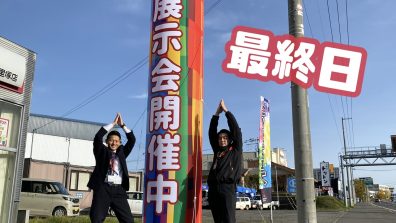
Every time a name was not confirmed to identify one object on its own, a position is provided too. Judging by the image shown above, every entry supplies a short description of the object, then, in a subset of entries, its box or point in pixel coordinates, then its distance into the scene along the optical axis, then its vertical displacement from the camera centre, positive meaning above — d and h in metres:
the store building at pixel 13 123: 7.80 +1.41
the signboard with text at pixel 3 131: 7.92 +1.22
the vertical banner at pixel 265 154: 12.20 +1.28
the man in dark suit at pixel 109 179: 5.46 +0.23
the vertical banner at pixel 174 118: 6.54 +1.26
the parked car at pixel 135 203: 22.28 -0.31
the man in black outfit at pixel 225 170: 5.68 +0.38
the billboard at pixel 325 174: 46.78 +2.67
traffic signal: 27.52 +3.74
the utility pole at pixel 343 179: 45.59 +2.20
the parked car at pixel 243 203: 38.47 -0.49
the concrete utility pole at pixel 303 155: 6.71 +0.69
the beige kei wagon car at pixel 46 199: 17.59 -0.10
